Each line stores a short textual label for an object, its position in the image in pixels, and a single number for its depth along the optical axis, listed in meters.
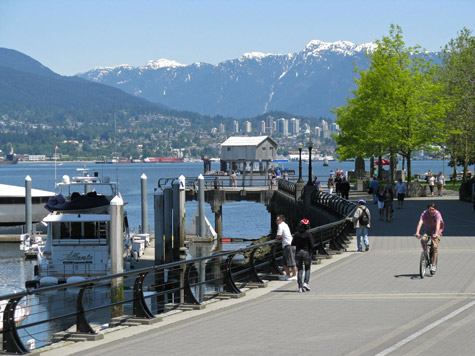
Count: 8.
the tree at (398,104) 62.31
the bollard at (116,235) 30.38
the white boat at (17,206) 71.62
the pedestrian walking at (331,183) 70.38
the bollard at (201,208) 60.50
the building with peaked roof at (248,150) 104.69
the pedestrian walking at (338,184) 56.59
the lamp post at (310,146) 51.33
